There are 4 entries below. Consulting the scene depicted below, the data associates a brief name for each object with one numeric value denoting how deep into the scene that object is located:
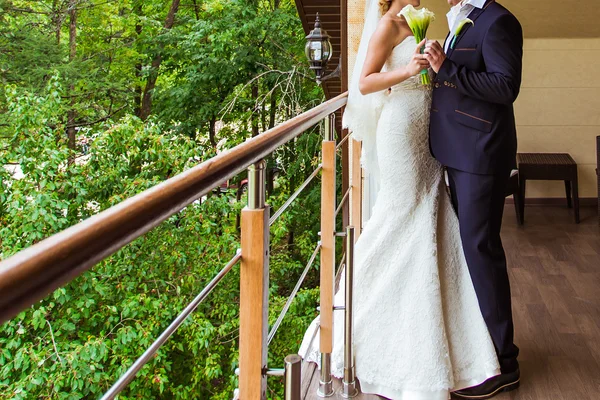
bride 2.04
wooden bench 4.97
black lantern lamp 6.58
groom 1.95
